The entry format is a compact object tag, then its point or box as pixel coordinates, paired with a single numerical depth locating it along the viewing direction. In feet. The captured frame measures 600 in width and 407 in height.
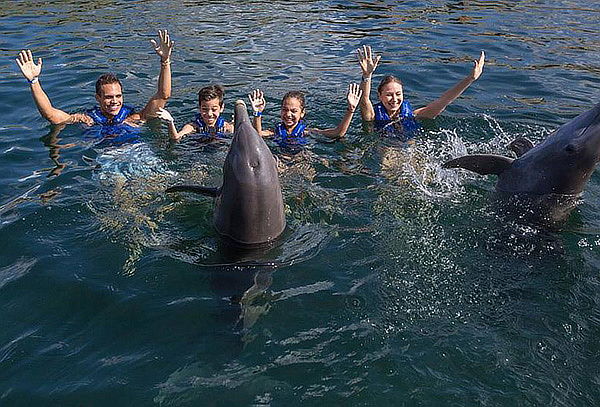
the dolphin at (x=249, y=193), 18.69
